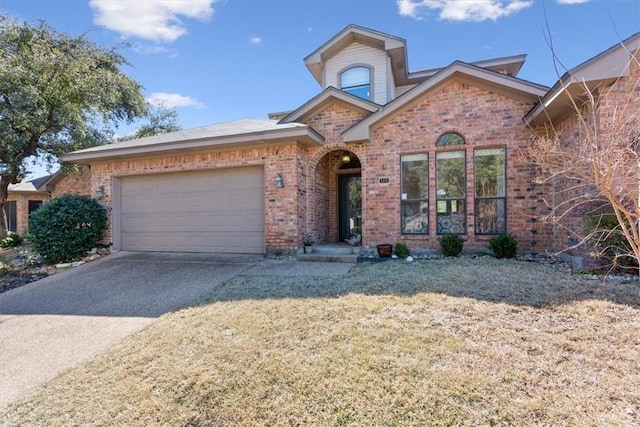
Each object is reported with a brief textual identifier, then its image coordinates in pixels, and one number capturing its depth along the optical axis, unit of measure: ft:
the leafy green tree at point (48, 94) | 38.83
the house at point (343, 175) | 24.97
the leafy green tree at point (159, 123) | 72.07
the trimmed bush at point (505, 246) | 23.40
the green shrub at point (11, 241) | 47.71
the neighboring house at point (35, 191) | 46.55
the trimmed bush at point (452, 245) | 24.84
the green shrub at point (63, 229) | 29.32
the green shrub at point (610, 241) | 16.89
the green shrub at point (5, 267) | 27.77
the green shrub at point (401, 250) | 25.76
